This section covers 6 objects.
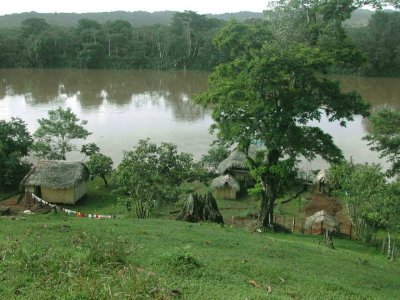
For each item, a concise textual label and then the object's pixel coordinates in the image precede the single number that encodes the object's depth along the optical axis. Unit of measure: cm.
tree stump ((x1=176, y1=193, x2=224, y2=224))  1709
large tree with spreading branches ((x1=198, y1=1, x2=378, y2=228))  1489
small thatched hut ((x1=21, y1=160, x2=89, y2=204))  2144
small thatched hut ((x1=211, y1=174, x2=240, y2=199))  2311
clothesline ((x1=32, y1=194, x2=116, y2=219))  1852
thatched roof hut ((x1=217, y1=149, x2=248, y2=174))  2505
